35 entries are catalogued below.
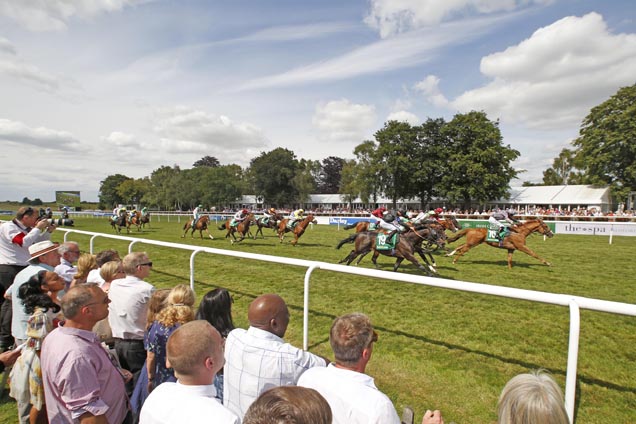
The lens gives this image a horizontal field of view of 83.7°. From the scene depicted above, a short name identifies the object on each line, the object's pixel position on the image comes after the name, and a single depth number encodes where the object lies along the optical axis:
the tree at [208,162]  95.36
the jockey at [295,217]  15.93
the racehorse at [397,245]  8.48
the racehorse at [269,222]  17.35
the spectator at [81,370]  1.79
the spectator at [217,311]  2.50
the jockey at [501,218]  10.48
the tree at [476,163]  36.78
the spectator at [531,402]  1.14
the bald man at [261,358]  1.77
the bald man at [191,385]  1.25
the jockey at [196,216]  17.77
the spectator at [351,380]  1.36
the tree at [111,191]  82.38
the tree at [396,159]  41.88
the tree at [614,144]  30.02
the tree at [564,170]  53.38
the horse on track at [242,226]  16.00
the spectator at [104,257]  3.93
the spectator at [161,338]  2.22
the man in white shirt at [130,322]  2.78
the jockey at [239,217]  16.31
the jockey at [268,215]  17.45
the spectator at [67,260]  3.89
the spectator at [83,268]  3.77
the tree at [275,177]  59.25
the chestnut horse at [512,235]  10.17
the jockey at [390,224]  8.61
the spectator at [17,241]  4.12
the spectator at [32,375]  2.18
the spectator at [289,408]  0.91
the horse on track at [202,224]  17.68
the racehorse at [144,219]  22.07
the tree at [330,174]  81.25
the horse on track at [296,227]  14.88
